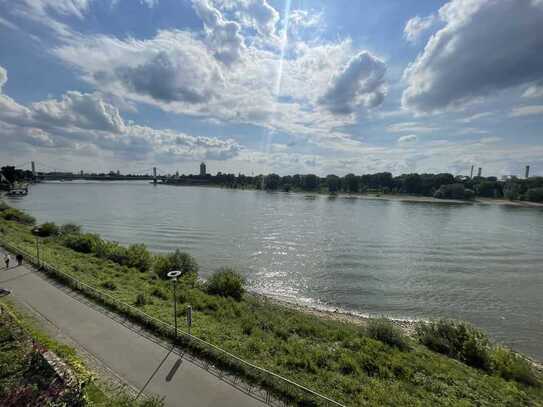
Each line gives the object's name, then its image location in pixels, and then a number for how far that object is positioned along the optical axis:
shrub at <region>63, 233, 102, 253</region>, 27.02
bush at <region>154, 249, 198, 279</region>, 21.36
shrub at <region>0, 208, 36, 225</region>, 43.56
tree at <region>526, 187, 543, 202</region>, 106.12
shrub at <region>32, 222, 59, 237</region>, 32.31
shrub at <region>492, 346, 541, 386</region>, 10.75
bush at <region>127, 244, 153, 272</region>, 22.95
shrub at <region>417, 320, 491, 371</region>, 11.96
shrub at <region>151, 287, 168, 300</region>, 15.73
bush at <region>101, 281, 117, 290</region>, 15.53
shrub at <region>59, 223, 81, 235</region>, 32.65
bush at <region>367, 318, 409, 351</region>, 12.33
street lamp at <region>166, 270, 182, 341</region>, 9.50
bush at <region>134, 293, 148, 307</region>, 13.24
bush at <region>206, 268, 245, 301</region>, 17.77
